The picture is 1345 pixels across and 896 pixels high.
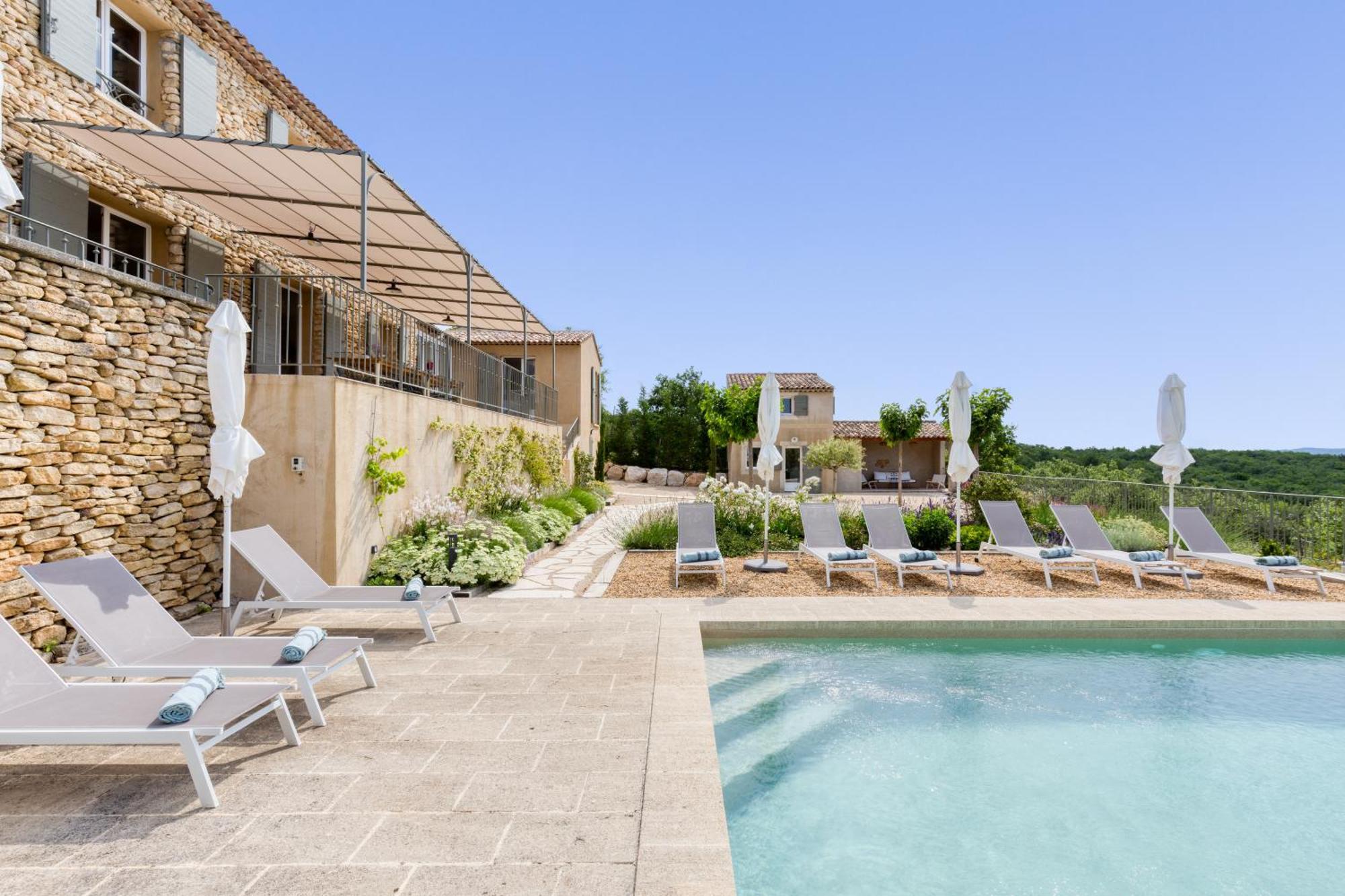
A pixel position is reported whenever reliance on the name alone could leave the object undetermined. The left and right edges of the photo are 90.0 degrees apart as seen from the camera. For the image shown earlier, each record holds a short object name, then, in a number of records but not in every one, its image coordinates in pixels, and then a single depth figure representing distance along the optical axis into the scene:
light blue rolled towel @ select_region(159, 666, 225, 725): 2.91
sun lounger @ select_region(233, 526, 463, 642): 5.52
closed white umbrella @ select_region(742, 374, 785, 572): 9.45
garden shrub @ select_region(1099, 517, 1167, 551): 11.15
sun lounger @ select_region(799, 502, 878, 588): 9.80
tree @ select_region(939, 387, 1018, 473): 18.95
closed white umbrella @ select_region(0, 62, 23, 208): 3.67
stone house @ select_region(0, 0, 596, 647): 5.14
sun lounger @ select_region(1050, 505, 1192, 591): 9.00
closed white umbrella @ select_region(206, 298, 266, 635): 5.34
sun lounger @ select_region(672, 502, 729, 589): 8.88
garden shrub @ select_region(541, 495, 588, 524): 13.59
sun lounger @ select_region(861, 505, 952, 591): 9.73
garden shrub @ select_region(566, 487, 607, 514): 15.84
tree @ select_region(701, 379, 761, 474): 26.66
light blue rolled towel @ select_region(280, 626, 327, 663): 3.85
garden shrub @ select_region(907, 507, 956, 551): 11.38
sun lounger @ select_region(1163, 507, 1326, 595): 8.91
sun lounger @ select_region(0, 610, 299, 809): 2.83
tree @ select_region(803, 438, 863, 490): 27.44
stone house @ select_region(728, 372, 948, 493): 30.06
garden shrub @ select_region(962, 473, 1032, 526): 12.84
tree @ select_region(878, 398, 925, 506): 23.14
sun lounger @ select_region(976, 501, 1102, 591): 9.82
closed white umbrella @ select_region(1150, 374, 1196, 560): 9.74
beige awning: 7.05
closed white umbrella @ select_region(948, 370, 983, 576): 9.41
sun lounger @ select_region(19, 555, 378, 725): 3.71
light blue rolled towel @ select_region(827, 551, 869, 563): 8.84
